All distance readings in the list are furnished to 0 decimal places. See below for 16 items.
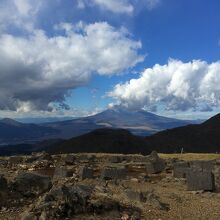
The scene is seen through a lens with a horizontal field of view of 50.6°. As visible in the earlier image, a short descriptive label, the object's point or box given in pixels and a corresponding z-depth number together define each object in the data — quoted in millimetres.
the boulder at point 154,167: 18381
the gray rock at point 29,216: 7722
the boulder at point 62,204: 7800
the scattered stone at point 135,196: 9877
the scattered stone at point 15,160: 23499
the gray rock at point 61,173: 15743
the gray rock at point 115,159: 23650
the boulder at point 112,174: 15231
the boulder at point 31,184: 10145
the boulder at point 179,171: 16190
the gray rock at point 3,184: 9681
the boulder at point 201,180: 12554
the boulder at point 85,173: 15258
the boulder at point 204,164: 18020
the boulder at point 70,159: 22424
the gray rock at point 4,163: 22246
